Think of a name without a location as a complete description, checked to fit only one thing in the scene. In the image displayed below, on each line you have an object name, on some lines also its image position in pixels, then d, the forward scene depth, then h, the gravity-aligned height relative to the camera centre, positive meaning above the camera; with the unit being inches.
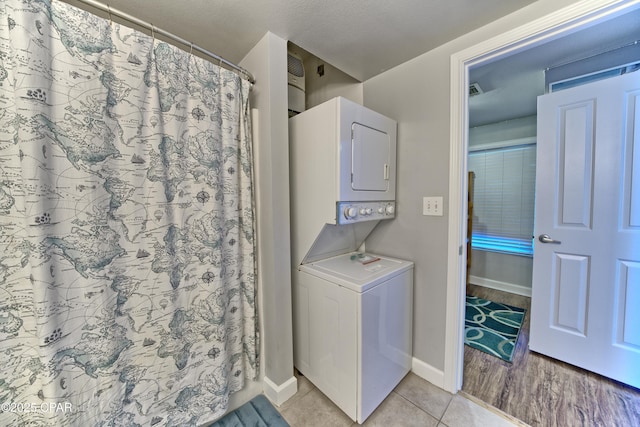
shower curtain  33.8 -3.4
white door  60.2 -8.3
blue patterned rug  79.7 -49.8
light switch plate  61.8 -0.8
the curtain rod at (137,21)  38.6 +33.3
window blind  118.6 +1.7
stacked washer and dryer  52.4 -17.2
